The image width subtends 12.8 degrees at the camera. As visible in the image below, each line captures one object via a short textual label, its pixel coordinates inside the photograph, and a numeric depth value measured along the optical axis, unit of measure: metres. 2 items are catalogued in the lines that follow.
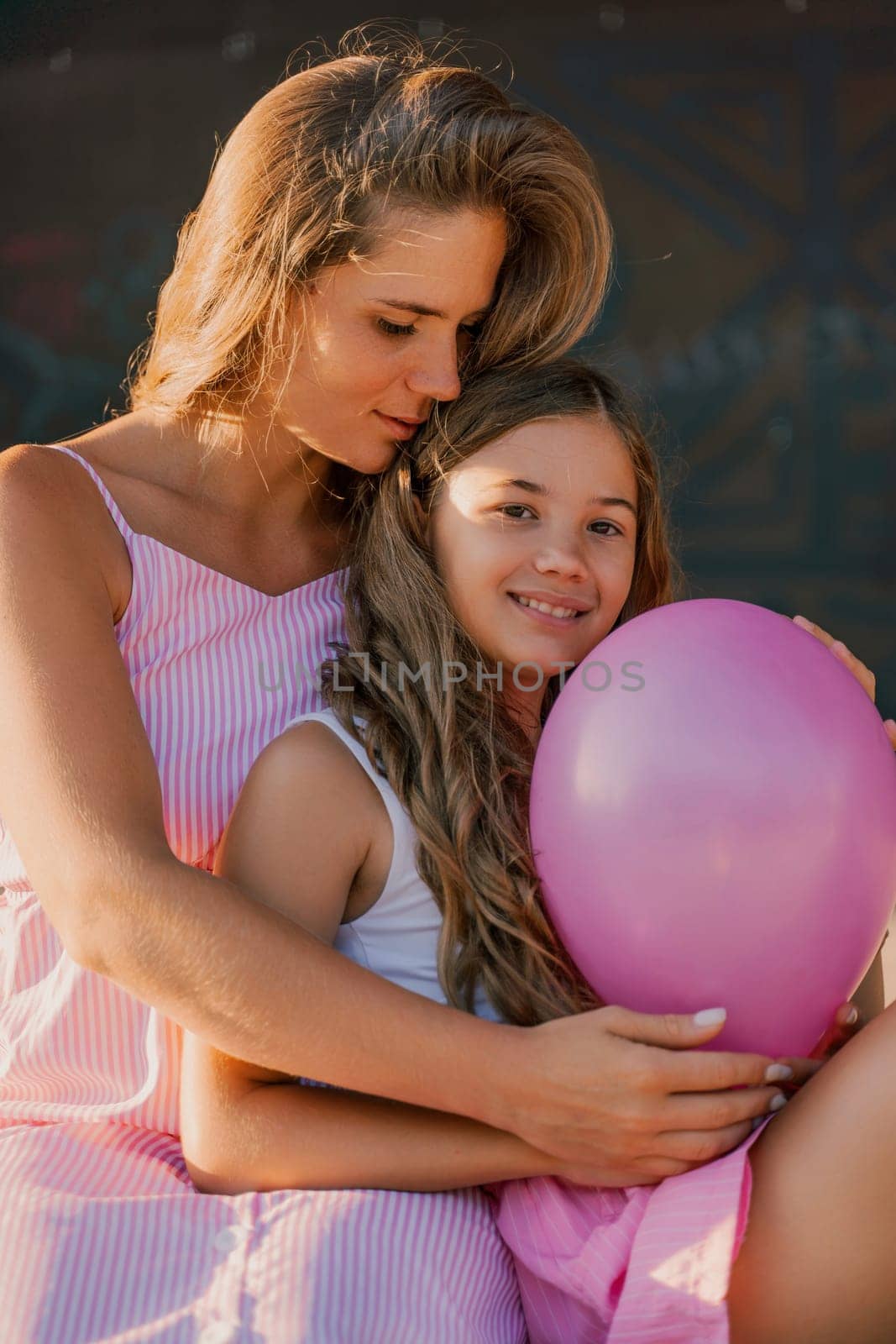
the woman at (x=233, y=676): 2.32
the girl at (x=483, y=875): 2.31
